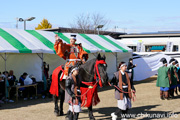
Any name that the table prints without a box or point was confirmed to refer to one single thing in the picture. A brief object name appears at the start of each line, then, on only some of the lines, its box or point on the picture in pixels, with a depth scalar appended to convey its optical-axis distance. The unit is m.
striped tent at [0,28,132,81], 11.97
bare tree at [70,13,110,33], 39.34
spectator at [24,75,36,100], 11.96
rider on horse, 7.80
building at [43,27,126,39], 37.89
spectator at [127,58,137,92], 13.33
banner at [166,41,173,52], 31.35
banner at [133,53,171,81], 19.64
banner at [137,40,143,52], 31.84
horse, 6.60
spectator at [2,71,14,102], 11.02
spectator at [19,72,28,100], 11.98
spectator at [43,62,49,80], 13.17
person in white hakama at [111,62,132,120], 7.01
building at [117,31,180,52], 35.10
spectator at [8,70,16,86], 11.74
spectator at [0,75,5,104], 11.15
